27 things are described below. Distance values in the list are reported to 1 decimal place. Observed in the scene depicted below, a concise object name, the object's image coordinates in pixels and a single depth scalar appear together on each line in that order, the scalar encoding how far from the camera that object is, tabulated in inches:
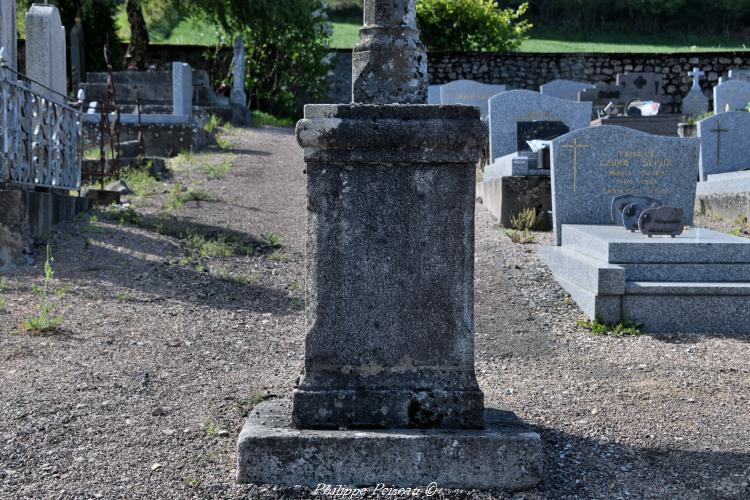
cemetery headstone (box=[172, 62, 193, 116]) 596.1
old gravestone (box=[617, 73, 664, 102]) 914.7
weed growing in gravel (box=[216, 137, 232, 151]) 609.3
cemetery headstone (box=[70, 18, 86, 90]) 862.5
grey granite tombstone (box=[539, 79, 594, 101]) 839.1
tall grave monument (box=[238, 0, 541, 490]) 122.3
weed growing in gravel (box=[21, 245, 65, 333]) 201.2
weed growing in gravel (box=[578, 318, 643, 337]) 233.6
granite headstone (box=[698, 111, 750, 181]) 442.6
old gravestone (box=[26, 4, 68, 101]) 359.6
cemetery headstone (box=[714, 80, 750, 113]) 629.3
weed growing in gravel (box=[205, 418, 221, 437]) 143.9
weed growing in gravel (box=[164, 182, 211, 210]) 376.2
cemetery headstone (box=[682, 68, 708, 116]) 836.0
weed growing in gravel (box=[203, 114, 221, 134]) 637.9
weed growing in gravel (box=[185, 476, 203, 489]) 123.6
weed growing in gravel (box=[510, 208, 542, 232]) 374.6
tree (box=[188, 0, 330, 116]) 926.8
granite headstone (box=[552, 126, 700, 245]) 303.9
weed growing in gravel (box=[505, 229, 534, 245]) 342.0
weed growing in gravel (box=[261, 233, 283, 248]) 320.8
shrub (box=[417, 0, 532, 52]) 1065.5
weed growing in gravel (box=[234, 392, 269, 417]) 156.9
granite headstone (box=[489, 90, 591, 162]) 442.0
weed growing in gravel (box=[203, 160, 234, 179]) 471.0
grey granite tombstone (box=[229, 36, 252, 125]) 828.6
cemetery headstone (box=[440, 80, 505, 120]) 712.4
